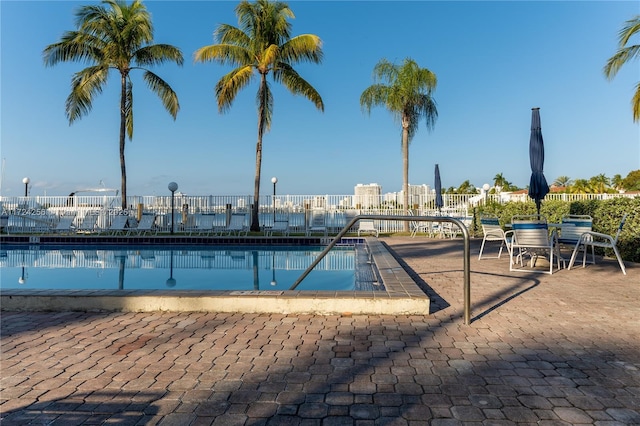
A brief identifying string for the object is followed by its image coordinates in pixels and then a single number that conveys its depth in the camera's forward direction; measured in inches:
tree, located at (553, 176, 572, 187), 2778.1
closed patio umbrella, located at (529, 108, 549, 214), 277.3
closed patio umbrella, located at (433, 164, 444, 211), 628.3
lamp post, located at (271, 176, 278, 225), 644.9
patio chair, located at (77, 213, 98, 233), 567.7
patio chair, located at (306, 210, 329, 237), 539.5
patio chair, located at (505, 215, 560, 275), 211.6
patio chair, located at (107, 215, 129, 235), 553.1
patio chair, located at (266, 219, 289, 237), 546.6
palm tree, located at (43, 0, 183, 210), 574.2
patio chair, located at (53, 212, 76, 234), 561.6
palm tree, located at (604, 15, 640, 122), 425.8
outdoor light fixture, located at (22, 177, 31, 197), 780.6
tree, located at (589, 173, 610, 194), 1845.7
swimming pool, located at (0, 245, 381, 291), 238.2
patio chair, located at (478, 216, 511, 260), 271.6
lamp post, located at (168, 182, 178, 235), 568.7
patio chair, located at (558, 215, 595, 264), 226.4
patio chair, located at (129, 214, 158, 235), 550.9
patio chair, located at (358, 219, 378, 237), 508.7
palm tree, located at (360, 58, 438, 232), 656.4
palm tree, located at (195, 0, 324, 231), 557.6
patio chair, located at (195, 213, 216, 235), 557.3
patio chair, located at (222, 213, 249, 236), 550.0
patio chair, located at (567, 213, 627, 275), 211.8
